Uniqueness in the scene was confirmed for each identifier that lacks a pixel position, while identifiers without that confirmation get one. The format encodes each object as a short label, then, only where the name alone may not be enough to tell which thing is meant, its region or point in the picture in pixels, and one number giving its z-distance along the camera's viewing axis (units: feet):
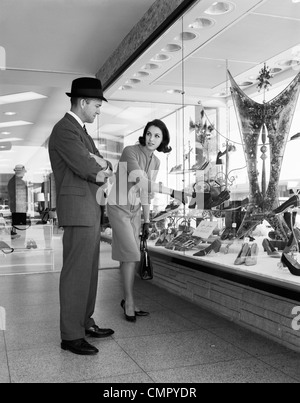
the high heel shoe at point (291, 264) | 8.71
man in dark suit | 8.53
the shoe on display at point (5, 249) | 19.16
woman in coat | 10.93
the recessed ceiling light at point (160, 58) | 14.01
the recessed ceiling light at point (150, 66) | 15.03
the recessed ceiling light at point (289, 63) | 9.55
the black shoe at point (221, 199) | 11.99
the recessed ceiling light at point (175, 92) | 13.74
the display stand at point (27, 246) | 19.17
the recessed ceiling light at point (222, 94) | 11.83
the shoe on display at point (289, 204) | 9.64
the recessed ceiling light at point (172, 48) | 13.25
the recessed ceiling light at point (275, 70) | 10.16
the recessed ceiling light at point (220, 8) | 10.50
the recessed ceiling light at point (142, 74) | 15.95
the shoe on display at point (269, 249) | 10.09
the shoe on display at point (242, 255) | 10.22
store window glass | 9.98
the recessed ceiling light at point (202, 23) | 11.46
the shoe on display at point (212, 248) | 11.70
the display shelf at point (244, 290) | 8.80
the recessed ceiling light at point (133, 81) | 16.89
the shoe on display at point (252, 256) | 10.06
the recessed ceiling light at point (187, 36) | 12.25
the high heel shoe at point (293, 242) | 9.36
